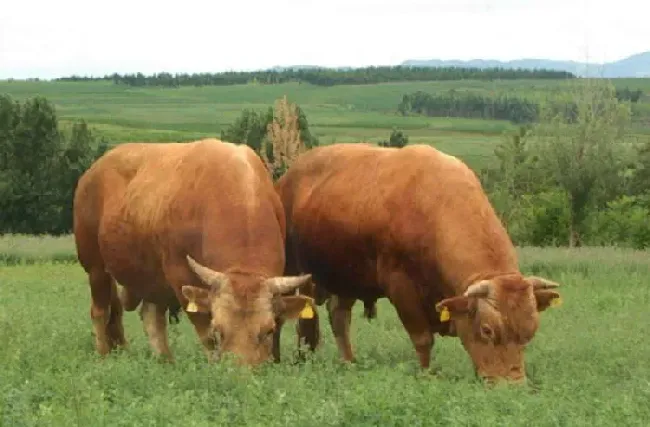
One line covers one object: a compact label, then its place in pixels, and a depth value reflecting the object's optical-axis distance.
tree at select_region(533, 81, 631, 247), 48.25
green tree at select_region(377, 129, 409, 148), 70.38
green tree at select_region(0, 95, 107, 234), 60.25
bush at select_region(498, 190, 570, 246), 45.25
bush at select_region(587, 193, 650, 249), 44.03
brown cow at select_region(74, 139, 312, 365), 10.42
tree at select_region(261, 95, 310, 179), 53.00
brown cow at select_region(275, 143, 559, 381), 10.54
